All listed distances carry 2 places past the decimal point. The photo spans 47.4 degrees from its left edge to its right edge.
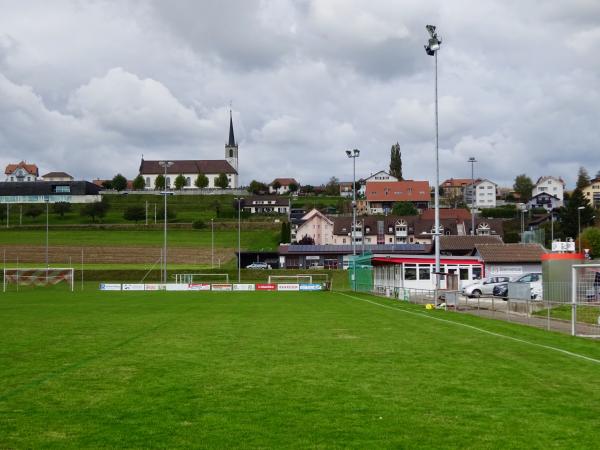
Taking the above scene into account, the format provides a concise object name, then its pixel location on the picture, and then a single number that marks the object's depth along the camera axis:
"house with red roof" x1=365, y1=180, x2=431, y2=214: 168.75
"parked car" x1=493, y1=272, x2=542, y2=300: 37.94
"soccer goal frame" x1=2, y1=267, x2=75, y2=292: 62.29
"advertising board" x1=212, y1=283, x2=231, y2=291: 61.22
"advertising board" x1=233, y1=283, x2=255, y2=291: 60.70
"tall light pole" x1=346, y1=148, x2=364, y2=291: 60.91
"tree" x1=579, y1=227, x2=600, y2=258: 79.19
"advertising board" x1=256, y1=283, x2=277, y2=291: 61.22
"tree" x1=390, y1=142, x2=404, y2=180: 196.25
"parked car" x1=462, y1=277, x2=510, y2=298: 43.78
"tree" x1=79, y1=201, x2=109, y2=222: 142.88
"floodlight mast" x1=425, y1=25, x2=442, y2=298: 37.22
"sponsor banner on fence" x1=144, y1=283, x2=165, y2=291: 60.58
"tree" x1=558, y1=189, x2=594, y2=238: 108.19
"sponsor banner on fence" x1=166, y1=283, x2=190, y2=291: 60.84
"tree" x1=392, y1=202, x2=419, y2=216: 155.04
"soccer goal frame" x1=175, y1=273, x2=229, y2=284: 75.62
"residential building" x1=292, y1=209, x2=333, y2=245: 129.62
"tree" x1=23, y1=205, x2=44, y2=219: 143.15
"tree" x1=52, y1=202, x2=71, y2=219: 148.76
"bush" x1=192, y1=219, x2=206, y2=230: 132.88
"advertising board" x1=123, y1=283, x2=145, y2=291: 61.25
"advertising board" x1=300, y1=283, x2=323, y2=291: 62.16
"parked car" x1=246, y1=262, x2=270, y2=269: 99.60
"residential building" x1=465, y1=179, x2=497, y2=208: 184.98
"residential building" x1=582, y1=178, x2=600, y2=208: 163.88
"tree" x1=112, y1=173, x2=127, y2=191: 197.12
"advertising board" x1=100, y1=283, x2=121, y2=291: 60.62
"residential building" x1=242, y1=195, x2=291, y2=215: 184.76
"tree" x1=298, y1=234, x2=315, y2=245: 124.56
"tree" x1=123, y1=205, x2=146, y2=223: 139.75
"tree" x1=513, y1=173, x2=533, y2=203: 199.12
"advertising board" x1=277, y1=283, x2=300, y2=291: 61.72
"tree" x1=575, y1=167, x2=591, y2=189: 171.25
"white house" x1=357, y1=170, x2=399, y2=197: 189.50
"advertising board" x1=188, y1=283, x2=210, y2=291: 61.00
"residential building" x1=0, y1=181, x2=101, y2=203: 178.25
